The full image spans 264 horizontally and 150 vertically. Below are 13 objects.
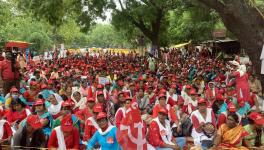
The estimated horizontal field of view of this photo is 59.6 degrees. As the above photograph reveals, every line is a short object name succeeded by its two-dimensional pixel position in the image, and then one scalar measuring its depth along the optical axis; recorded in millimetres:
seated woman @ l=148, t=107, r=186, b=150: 3745
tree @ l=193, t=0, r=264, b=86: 5610
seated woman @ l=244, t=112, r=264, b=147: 3783
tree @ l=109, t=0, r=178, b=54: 13874
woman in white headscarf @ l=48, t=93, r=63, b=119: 4671
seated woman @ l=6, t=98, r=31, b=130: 4282
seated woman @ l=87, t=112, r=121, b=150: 3285
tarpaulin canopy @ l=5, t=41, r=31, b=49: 16905
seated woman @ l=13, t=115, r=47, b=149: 3522
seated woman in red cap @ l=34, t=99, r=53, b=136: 4081
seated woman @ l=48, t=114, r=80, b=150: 3498
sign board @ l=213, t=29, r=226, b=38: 14011
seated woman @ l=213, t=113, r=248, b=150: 3524
